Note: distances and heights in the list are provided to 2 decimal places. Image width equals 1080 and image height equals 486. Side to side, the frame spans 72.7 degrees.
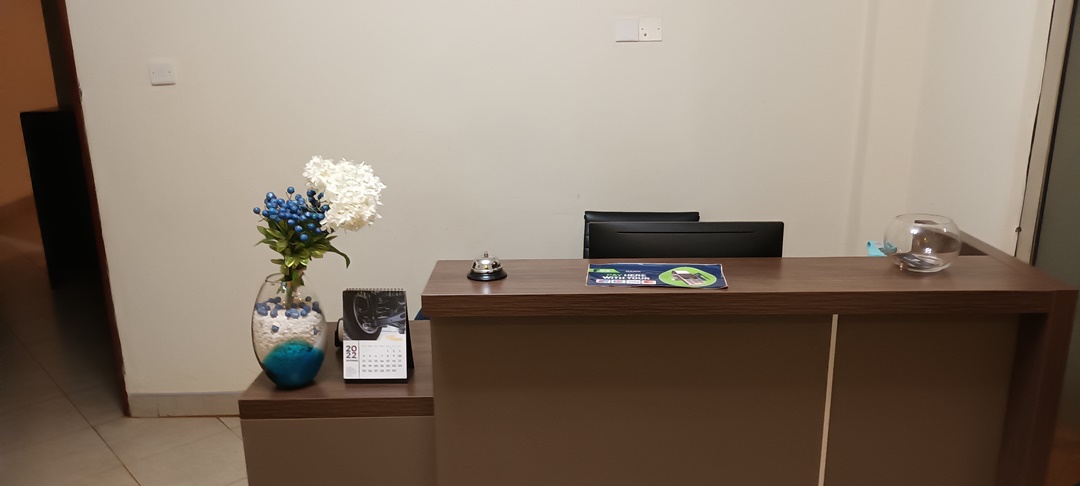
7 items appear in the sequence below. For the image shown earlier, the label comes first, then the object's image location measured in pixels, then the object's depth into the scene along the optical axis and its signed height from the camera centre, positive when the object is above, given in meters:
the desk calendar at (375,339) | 1.78 -0.60
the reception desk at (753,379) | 1.61 -0.66
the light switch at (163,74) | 2.96 +0.05
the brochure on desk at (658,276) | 1.67 -0.45
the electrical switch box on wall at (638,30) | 2.96 +0.21
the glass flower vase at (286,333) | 1.72 -0.57
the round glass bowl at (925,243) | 1.71 -0.37
